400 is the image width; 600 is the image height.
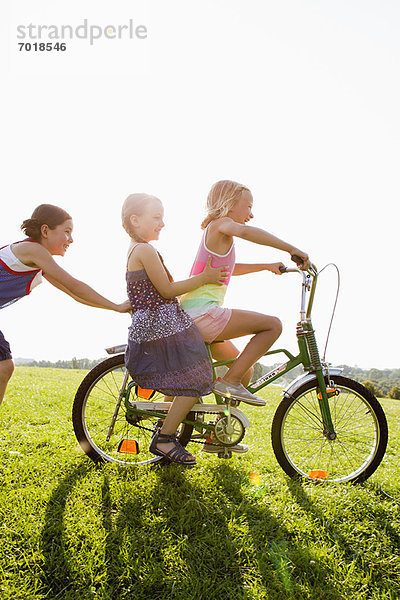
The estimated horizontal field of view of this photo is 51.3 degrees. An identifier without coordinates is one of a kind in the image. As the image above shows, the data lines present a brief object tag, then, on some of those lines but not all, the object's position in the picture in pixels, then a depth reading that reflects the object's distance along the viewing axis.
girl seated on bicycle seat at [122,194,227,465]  3.19
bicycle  3.46
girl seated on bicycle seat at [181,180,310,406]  3.28
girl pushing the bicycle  3.13
